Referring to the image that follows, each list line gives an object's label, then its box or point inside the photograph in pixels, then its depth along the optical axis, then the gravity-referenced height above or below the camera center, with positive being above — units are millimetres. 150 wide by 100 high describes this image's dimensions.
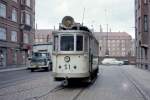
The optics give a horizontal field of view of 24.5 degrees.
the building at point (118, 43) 149925 +5104
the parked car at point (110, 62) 70131 -1502
